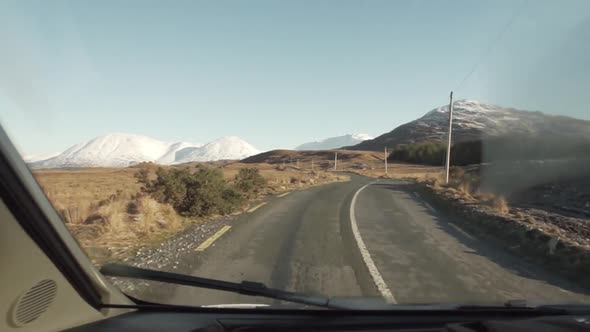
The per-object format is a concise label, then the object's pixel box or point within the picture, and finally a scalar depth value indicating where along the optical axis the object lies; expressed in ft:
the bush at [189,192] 41.06
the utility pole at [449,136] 90.33
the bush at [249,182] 62.13
